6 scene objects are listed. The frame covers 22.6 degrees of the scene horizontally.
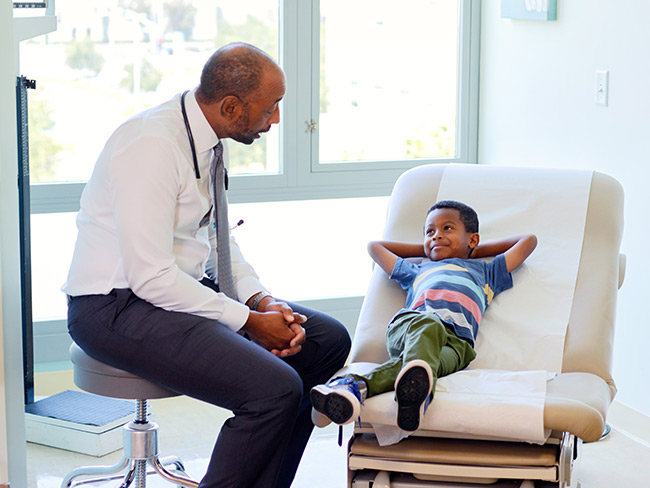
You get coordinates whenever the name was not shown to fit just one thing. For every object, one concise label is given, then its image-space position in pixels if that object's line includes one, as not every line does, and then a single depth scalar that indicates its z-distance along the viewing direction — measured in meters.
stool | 4.15
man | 4.05
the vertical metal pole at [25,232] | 4.86
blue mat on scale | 5.06
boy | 4.00
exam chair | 4.00
